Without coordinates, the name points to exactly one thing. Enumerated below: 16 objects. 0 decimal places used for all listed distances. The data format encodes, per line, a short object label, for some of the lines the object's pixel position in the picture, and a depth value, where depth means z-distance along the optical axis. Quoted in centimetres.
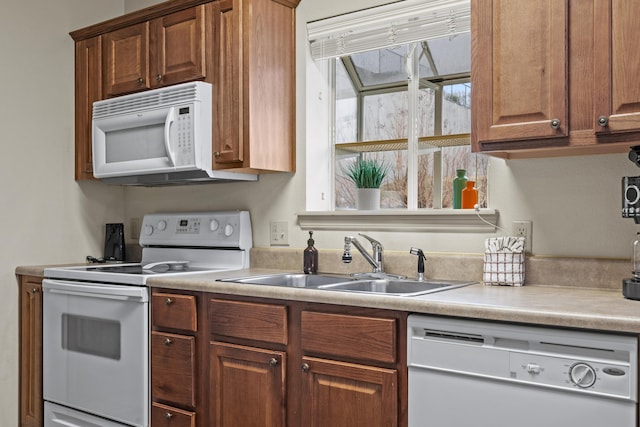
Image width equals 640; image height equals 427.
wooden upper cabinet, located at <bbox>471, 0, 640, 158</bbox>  186
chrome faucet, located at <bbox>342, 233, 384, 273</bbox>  264
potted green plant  288
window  272
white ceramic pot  288
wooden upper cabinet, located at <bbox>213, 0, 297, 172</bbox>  281
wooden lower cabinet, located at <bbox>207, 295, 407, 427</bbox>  198
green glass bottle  262
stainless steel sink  243
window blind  263
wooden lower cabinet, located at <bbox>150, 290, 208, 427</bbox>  250
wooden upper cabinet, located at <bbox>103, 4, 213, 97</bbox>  294
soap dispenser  286
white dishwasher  158
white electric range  268
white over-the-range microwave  287
